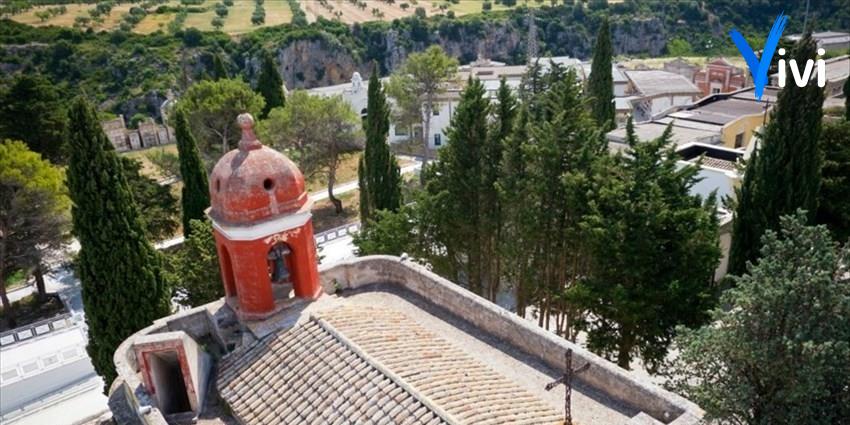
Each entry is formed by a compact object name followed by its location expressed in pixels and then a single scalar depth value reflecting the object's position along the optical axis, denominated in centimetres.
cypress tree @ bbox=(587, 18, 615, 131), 3731
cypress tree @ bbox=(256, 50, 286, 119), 5012
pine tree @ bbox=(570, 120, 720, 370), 1614
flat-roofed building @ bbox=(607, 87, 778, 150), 3416
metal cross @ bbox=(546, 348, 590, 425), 903
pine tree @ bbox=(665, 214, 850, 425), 1128
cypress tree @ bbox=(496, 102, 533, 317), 2058
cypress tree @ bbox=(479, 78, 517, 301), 2206
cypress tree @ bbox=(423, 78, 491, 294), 2202
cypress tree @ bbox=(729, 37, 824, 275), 1905
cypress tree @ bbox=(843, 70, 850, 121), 3203
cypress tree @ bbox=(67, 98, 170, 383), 1756
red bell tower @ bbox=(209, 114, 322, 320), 1212
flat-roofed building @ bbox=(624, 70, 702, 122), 5878
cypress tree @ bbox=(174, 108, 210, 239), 2680
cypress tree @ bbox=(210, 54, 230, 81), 4900
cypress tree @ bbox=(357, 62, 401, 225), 3080
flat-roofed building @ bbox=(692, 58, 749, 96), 6406
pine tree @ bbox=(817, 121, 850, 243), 2098
